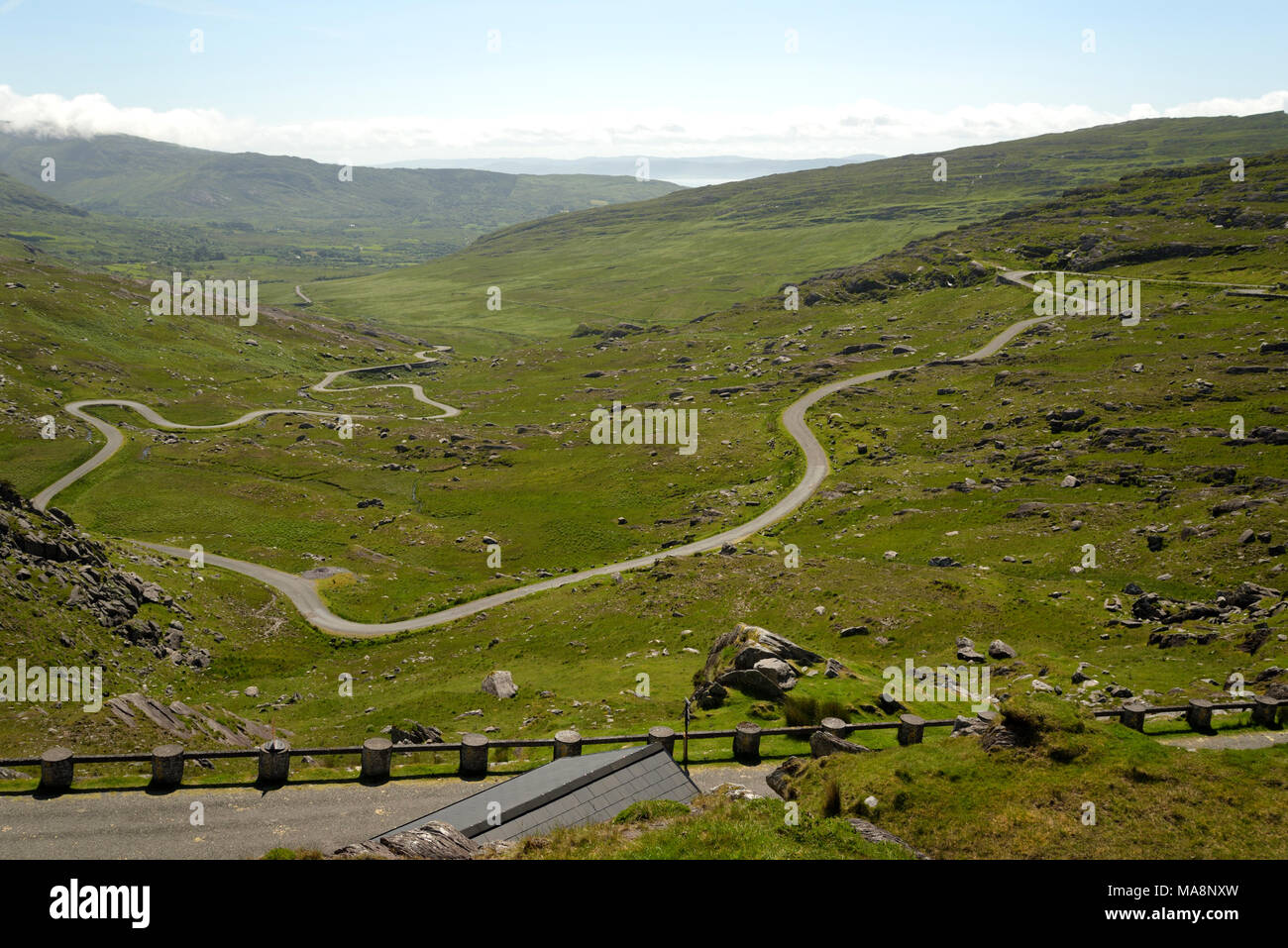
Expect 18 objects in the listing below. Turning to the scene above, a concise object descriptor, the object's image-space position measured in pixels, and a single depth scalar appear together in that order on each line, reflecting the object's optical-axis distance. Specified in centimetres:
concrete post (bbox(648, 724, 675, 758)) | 3131
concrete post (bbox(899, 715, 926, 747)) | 3191
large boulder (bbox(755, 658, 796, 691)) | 4122
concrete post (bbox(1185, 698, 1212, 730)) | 3381
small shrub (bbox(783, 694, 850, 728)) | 3681
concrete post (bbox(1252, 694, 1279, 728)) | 3378
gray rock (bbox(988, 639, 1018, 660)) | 5128
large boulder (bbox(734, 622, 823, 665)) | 4406
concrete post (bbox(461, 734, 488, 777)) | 3170
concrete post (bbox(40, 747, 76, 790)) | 2869
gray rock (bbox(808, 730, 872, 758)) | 3048
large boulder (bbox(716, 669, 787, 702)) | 4103
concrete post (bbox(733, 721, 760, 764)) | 3272
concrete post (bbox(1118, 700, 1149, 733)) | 3284
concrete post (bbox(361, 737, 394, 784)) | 3098
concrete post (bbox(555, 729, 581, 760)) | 3148
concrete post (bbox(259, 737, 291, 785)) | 3012
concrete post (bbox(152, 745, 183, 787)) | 2939
